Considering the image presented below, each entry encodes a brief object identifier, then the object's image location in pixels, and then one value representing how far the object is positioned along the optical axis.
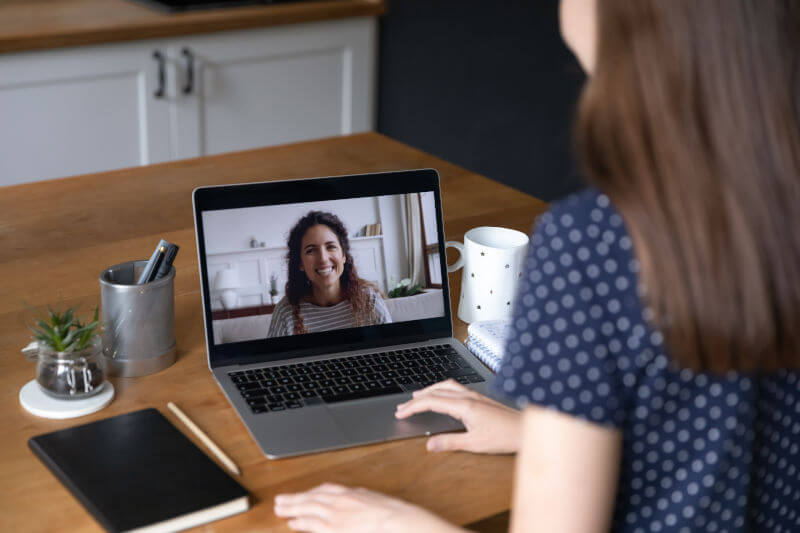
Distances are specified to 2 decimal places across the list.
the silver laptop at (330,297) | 1.07
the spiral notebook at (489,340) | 1.14
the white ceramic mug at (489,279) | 1.24
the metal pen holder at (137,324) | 1.05
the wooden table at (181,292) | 0.89
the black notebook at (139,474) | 0.82
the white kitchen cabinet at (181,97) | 2.62
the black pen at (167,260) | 1.08
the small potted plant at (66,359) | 0.99
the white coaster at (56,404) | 0.98
